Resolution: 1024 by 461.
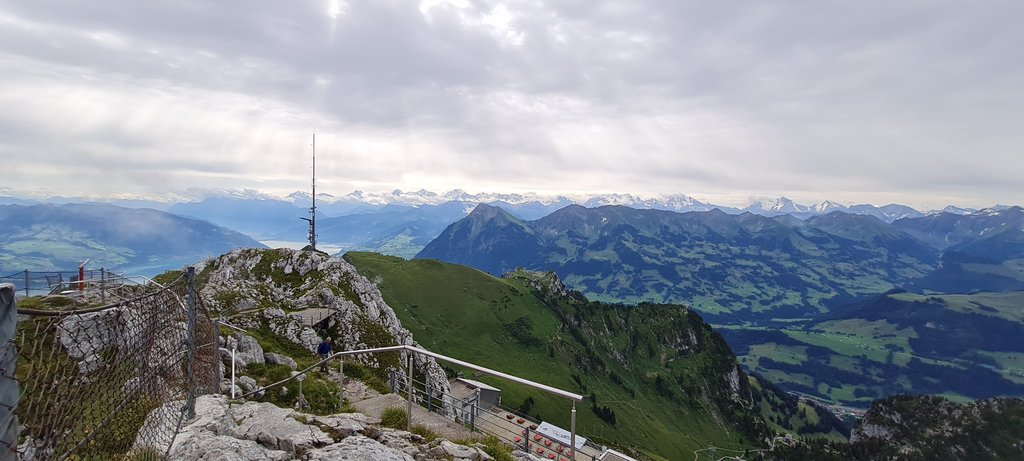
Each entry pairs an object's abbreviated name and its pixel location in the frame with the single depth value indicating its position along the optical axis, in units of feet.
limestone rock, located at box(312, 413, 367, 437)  31.83
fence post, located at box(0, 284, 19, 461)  12.12
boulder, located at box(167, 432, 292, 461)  26.27
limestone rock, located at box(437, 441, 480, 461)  30.55
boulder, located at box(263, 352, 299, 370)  88.84
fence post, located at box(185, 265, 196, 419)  29.66
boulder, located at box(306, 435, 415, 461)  27.09
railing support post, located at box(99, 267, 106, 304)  73.83
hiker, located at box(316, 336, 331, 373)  89.04
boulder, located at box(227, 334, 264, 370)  80.57
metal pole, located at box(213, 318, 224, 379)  41.55
